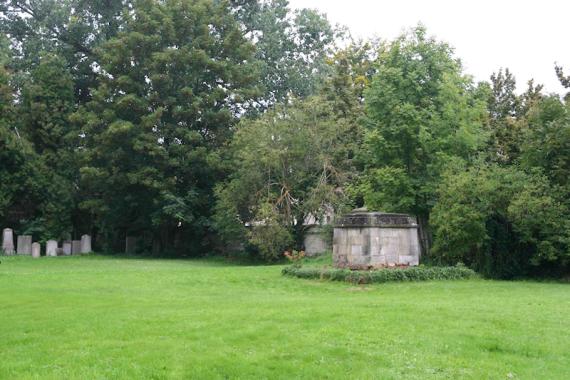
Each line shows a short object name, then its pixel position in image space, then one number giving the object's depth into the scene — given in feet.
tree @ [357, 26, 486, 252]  84.28
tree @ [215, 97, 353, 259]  104.01
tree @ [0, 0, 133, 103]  137.69
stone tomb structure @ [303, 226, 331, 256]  105.50
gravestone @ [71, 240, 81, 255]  125.38
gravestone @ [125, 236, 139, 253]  133.90
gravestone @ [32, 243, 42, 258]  112.88
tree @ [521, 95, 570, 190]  70.85
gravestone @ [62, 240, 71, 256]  123.13
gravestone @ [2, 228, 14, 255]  115.96
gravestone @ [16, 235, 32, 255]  117.50
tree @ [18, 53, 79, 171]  129.29
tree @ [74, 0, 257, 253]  118.11
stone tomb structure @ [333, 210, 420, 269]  69.00
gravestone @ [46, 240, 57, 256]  117.91
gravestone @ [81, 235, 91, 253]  125.49
